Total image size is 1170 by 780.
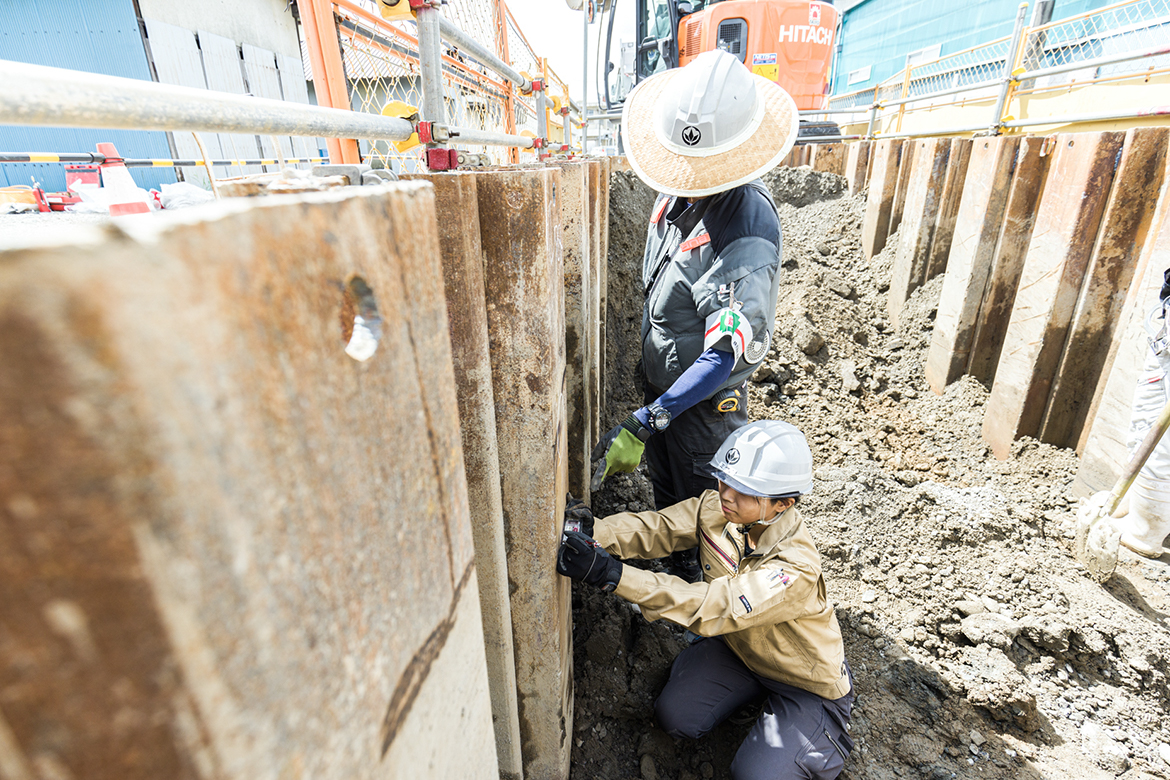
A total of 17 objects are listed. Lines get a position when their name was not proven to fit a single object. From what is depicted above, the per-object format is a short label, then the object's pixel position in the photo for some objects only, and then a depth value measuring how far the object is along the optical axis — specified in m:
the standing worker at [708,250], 2.33
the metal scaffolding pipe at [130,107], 0.60
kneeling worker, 1.98
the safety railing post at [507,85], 6.03
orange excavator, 8.23
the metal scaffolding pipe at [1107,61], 3.86
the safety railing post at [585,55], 6.34
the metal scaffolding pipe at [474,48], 2.10
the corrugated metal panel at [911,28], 13.29
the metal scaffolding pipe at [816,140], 9.67
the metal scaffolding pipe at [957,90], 5.41
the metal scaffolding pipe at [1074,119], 3.86
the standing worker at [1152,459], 2.80
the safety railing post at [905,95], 9.96
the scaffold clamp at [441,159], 1.97
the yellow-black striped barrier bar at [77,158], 5.53
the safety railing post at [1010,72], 5.19
